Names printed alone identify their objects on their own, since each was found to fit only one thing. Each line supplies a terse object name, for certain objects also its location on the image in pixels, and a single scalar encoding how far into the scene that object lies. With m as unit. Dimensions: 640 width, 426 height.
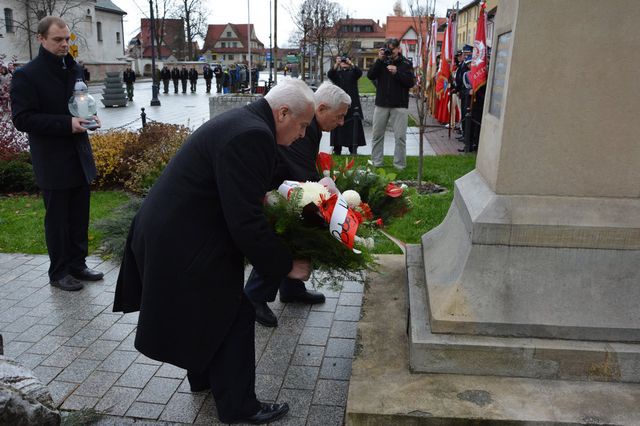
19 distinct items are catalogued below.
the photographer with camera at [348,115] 12.30
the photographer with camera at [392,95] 10.27
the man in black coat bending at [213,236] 2.59
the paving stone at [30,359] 3.85
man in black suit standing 4.69
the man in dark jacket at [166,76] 37.62
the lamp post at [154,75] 27.75
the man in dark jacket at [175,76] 37.91
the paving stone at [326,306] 4.72
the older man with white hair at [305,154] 3.88
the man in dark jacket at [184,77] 38.29
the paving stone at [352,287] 5.11
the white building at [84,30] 46.38
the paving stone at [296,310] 4.61
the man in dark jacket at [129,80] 31.08
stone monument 2.98
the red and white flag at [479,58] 11.47
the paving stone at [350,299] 4.83
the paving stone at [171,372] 3.72
